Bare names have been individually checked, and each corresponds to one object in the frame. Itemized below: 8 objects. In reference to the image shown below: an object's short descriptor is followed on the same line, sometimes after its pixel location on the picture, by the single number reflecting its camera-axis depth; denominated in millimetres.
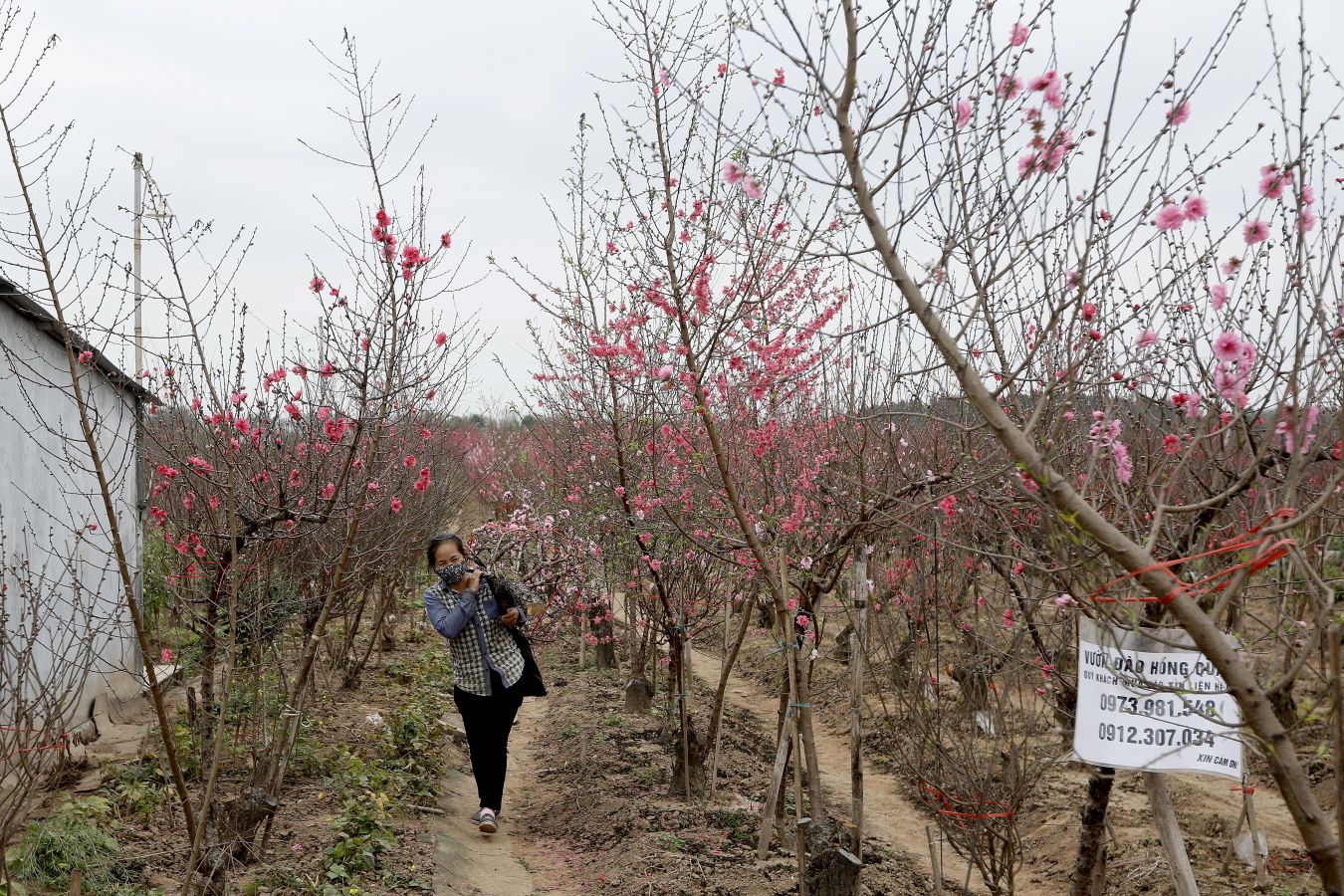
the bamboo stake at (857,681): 4953
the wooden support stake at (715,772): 6656
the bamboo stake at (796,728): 4578
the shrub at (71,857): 4523
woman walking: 6023
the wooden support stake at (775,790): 5336
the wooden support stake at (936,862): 4488
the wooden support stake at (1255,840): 5694
